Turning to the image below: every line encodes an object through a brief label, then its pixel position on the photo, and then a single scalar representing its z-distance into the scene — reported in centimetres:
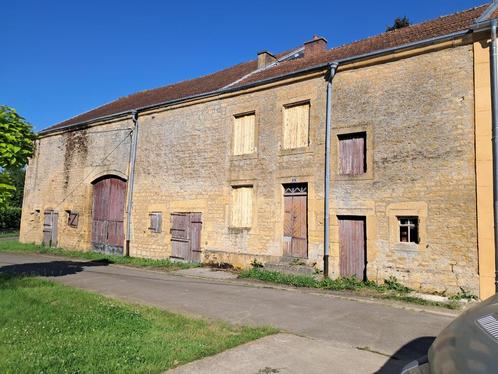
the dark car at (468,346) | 168
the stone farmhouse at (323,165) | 920
